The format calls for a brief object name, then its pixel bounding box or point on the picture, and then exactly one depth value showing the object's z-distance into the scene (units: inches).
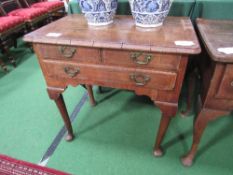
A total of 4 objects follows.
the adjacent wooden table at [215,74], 26.2
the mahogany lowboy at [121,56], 27.9
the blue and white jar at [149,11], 30.5
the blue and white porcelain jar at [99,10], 32.5
